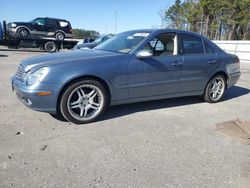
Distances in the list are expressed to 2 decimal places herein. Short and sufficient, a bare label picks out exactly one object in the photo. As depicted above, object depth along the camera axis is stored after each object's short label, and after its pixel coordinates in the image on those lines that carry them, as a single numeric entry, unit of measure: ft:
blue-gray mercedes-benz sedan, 9.40
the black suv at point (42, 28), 42.85
